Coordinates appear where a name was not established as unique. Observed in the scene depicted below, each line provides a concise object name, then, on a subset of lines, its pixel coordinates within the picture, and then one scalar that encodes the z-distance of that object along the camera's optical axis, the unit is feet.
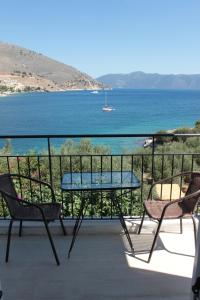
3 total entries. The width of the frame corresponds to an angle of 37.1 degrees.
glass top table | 8.43
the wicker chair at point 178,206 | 8.31
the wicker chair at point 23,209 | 8.33
